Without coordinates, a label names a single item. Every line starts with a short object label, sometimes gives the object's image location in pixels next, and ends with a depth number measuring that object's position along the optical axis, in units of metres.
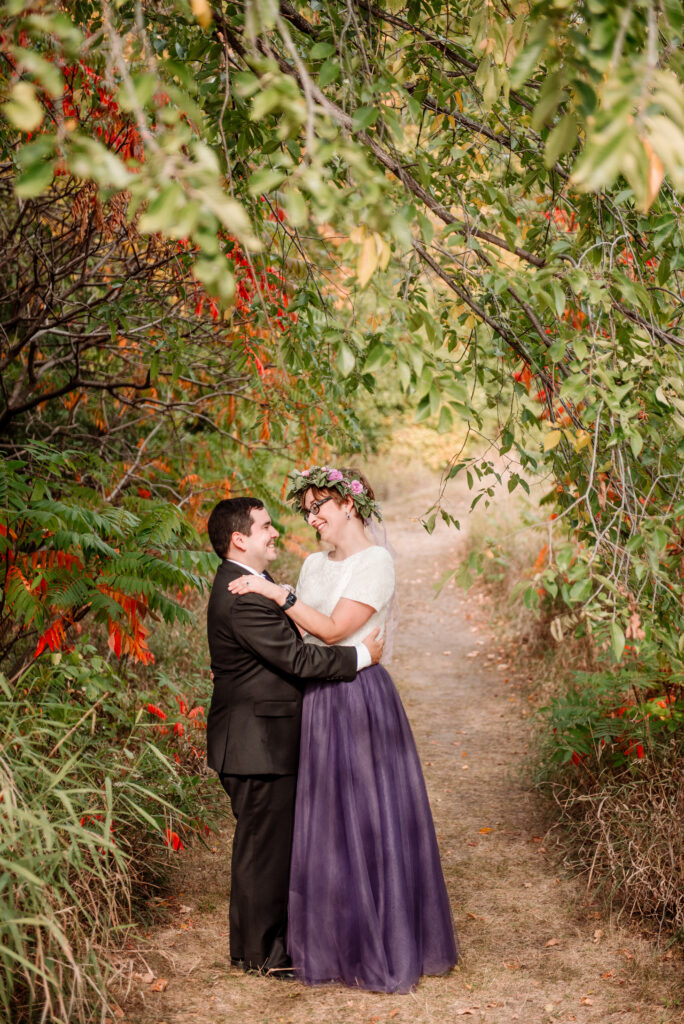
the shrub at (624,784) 4.84
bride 4.18
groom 4.18
